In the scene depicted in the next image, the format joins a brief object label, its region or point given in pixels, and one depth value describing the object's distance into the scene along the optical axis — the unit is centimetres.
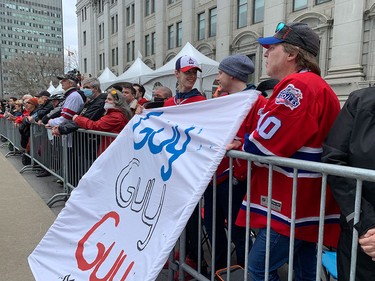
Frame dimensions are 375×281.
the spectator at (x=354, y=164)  143
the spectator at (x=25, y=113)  840
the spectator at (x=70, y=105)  511
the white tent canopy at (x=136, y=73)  1566
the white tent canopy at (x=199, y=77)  1170
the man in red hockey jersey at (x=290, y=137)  173
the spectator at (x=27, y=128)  805
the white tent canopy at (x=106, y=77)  2017
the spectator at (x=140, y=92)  645
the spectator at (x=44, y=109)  699
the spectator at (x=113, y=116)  425
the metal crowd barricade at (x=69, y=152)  440
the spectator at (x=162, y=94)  581
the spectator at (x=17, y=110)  1038
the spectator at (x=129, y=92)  505
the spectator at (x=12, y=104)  1304
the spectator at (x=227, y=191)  267
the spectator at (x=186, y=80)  329
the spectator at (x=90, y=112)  473
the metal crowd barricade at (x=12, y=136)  961
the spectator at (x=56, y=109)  611
